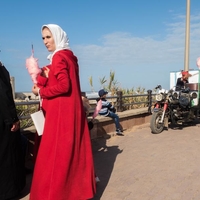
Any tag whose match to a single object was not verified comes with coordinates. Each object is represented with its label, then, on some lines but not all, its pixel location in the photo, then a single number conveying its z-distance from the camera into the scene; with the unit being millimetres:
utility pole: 10820
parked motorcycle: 7770
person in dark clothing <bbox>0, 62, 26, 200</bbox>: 2918
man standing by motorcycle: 9383
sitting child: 7082
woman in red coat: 2785
